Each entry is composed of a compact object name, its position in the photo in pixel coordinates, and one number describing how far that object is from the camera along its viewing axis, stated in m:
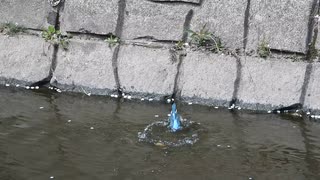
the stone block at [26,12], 9.54
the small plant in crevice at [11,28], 9.51
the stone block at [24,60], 9.34
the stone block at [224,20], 9.02
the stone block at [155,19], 9.17
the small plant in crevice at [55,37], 9.37
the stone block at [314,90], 8.70
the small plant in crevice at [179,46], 9.13
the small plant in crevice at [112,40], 9.24
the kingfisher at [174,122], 7.69
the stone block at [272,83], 8.76
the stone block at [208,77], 8.87
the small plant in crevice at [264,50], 8.92
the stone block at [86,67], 9.16
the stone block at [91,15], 9.30
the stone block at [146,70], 9.03
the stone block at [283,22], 8.87
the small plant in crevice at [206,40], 9.08
